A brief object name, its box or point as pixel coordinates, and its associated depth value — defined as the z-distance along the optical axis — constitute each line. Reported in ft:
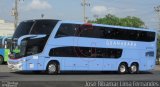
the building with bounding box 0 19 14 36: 276.04
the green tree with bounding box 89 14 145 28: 284.82
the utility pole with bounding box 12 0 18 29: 216.17
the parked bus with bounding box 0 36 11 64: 142.82
